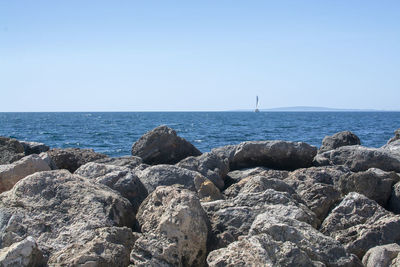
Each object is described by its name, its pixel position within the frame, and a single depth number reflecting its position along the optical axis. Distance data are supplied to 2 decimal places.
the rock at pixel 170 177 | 7.93
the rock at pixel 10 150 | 10.65
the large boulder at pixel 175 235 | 4.95
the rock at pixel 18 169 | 7.55
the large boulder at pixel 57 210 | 5.36
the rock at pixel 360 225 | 5.77
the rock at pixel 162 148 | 11.80
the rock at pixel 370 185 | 7.94
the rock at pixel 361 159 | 10.77
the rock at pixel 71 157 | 11.24
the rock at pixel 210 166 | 9.47
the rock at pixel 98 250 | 4.72
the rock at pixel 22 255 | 4.57
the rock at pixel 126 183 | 7.06
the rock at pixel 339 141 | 14.47
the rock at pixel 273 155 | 11.08
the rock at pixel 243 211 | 5.57
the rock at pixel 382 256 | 5.01
